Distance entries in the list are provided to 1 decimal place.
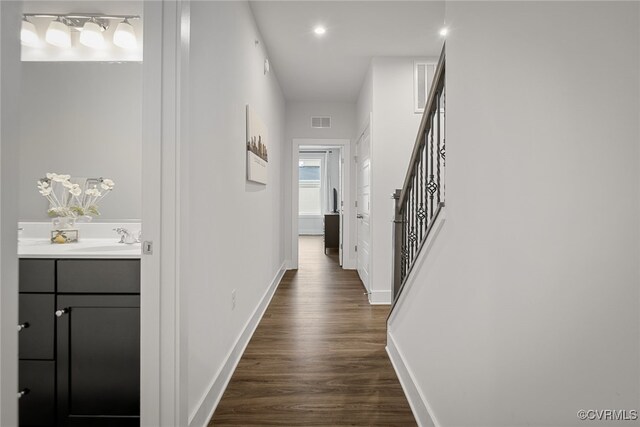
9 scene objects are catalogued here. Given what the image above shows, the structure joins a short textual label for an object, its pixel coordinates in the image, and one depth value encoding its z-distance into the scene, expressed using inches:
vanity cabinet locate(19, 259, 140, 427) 60.1
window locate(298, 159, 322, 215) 418.6
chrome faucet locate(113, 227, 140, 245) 76.9
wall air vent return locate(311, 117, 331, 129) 219.9
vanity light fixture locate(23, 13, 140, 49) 82.4
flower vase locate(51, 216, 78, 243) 79.3
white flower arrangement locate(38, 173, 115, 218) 79.8
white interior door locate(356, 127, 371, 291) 169.6
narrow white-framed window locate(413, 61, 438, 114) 150.5
